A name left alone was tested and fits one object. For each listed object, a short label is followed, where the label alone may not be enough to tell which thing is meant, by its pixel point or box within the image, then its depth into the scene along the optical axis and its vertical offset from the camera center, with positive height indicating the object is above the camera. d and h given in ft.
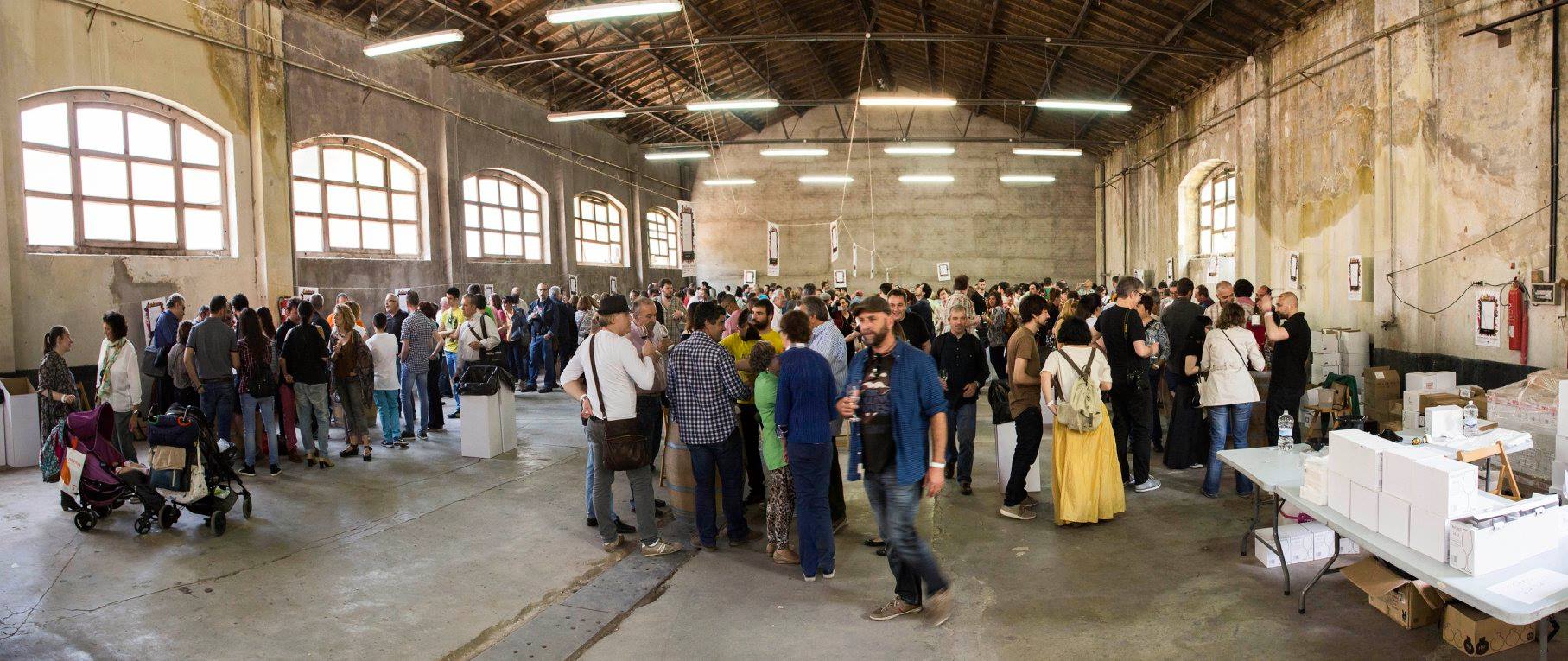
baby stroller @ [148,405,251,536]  16.89 -2.92
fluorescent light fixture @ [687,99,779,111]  40.34 +10.32
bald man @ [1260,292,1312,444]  18.95 -1.44
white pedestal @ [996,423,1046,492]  19.56 -3.29
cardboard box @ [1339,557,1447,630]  11.54 -4.15
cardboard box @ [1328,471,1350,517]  11.88 -2.77
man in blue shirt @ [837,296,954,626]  12.13 -1.84
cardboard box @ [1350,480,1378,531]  11.32 -2.84
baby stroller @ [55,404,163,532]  17.01 -3.05
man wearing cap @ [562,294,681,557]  15.31 -1.33
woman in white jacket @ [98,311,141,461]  20.74 -1.29
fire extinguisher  22.82 -0.79
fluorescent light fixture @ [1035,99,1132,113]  40.34 +9.30
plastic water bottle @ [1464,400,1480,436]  14.44 -2.17
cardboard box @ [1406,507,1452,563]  10.09 -2.90
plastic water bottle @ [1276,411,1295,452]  15.62 -2.56
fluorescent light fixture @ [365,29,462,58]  29.45 +9.61
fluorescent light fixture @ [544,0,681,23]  26.61 +9.57
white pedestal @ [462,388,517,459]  24.17 -3.15
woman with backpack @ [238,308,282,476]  21.42 -1.48
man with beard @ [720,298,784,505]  17.84 -0.92
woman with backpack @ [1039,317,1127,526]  16.35 -2.58
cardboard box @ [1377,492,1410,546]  10.71 -2.85
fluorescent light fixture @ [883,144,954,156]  57.26 +10.72
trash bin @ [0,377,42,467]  23.09 -2.78
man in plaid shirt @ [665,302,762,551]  15.19 -1.57
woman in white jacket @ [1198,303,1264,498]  18.43 -1.51
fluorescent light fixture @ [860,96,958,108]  35.52 +9.11
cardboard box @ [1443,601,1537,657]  10.70 -4.31
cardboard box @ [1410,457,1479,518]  9.91 -2.28
